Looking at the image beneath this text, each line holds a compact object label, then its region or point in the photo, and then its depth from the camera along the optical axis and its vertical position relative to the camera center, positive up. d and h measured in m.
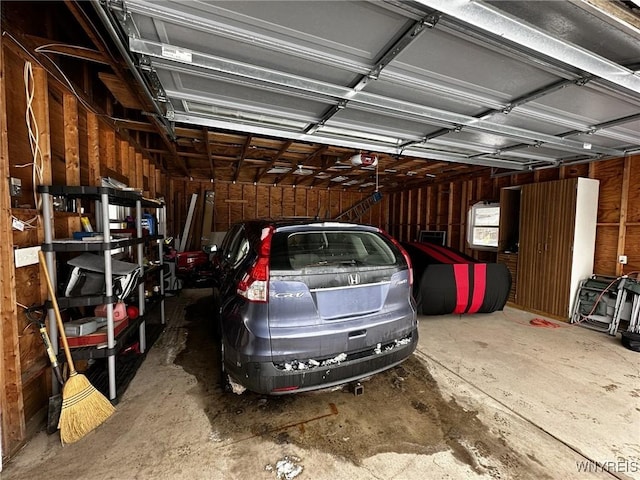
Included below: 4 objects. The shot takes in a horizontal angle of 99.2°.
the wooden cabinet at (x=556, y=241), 4.23 -0.23
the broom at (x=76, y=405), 1.72 -1.22
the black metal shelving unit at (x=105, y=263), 1.90 -0.30
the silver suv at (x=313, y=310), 1.71 -0.58
